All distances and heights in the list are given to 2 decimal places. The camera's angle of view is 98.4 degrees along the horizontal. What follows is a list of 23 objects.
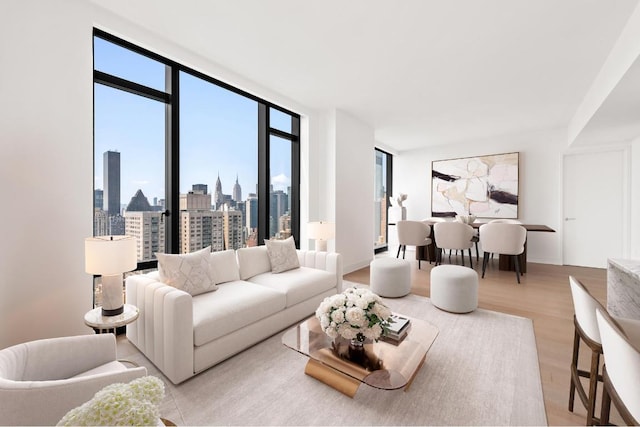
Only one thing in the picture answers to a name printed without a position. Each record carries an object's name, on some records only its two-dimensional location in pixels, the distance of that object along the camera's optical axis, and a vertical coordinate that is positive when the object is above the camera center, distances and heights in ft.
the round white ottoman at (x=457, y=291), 9.83 -2.84
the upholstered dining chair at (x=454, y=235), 15.60 -1.31
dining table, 15.71 -2.69
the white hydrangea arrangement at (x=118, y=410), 2.25 -1.68
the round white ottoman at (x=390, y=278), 11.54 -2.81
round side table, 5.73 -2.32
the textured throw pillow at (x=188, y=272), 7.43 -1.68
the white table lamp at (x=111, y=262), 5.89 -1.11
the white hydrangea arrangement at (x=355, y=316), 5.50 -2.13
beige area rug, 5.06 -3.75
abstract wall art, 19.22 +1.93
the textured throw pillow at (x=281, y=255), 10.26 -1.66
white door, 16.20 +0.33
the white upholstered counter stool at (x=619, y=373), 3.00 -1.89
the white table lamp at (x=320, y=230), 12.40 -0.83
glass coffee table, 5.11 -2.99
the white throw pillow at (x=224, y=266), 8.93 -1.82
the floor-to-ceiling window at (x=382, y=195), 22.85 +1.45
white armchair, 3.27 -2.28
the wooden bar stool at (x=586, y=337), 4.33 -2.11
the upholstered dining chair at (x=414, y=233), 17.19 -1.31
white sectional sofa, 6.01 -2.55
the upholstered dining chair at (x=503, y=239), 14.24 -1.40
